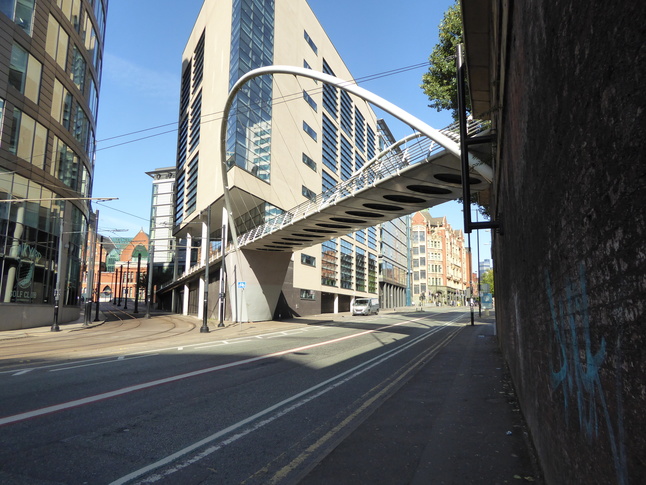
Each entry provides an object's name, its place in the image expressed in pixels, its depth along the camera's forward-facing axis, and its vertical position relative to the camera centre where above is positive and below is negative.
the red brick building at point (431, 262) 117.62 +11.05
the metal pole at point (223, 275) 30.59 +1.82
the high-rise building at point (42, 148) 24.89 +9.65
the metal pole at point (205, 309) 25.24 -0.55
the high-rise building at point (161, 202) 88.38 +21.55
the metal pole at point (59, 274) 25.29 +1.60
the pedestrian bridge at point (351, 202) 18.14 +5.51
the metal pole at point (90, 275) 30.52 +1.65
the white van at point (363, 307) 47.81 -0.61
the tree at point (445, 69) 20.02 +11.44
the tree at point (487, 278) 94.09 +5.34
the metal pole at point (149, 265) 43.03 +3.52
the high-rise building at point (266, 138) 38.53 +17.05
